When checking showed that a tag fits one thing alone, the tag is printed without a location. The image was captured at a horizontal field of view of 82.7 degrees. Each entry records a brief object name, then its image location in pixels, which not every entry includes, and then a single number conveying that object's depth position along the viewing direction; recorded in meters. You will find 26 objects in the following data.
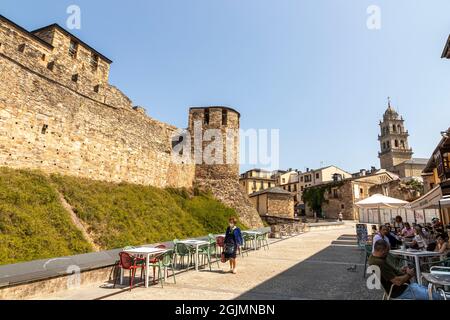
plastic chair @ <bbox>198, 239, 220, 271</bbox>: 8.29
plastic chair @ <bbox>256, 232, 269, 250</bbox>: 12.73
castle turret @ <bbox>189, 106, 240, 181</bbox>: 23.39
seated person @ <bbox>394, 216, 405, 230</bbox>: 11.39
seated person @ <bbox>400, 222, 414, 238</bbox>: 9.55
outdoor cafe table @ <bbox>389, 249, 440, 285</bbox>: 5.23
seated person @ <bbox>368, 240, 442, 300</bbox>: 3.54
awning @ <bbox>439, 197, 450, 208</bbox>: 8.07
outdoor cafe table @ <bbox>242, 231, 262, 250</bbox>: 12.04
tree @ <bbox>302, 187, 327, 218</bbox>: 48.78
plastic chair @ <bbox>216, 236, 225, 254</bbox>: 9.73
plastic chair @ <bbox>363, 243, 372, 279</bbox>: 7.09
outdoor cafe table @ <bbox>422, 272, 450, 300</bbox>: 3.34
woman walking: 7.67
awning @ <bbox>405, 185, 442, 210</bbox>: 7.27
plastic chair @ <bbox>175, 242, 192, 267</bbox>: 7.72
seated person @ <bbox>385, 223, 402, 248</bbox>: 7.65
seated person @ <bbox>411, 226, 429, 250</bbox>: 7.34
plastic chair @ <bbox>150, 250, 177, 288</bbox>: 6.29
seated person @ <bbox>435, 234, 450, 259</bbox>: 5.87
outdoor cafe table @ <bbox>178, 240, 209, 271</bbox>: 7.80
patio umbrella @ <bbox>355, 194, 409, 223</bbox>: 11.77
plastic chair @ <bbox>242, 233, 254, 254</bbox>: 11.73
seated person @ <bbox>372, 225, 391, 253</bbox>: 7.06
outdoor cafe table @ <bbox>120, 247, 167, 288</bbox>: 6.05
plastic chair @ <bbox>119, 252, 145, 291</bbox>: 6.11
